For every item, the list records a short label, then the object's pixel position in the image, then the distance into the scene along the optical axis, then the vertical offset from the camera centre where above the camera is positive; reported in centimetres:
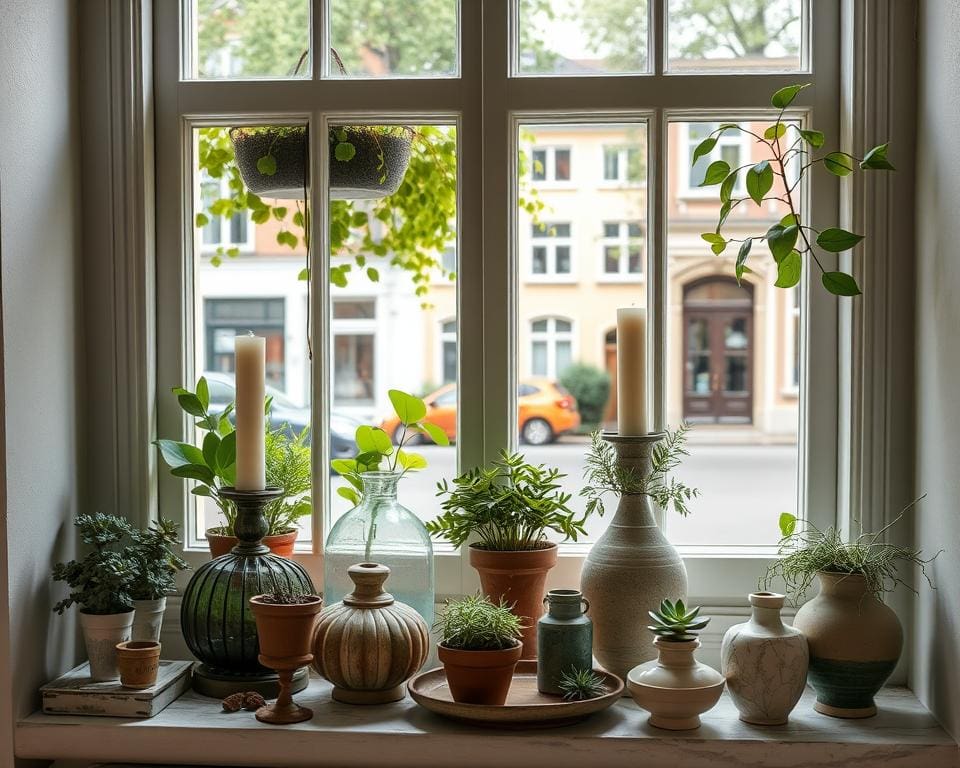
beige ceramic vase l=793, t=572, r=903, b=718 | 156 -43
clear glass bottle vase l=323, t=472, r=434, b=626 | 178 -31
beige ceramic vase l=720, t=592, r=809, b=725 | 153 -45
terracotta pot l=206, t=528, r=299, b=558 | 182 -32
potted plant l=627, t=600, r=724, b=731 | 150 -47
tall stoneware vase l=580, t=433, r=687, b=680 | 166 -34
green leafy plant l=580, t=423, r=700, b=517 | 171 -18
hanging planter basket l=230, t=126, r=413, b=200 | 189 +41
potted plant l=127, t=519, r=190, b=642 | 167 -35
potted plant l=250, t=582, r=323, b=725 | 153 -41
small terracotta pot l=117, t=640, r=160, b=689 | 159 -47
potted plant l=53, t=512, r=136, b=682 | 162 -38
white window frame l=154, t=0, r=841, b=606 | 184 +39
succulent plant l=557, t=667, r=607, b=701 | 156 -49
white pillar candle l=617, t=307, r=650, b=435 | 172 +0
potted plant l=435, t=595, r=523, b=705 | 153 -43
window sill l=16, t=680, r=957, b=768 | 149 -56
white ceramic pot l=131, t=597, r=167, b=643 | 170 -42
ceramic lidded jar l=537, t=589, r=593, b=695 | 157 -42
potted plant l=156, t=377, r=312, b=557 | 183 -18
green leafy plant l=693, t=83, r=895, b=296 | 164 +29
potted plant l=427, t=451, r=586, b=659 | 171 -28
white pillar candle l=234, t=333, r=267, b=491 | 168 -7
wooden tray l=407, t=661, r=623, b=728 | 152 -52
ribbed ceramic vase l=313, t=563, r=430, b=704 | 159 -43
